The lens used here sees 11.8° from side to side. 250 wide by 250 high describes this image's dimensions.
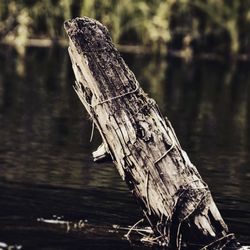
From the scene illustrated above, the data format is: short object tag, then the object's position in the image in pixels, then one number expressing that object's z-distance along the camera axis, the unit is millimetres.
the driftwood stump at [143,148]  11716
